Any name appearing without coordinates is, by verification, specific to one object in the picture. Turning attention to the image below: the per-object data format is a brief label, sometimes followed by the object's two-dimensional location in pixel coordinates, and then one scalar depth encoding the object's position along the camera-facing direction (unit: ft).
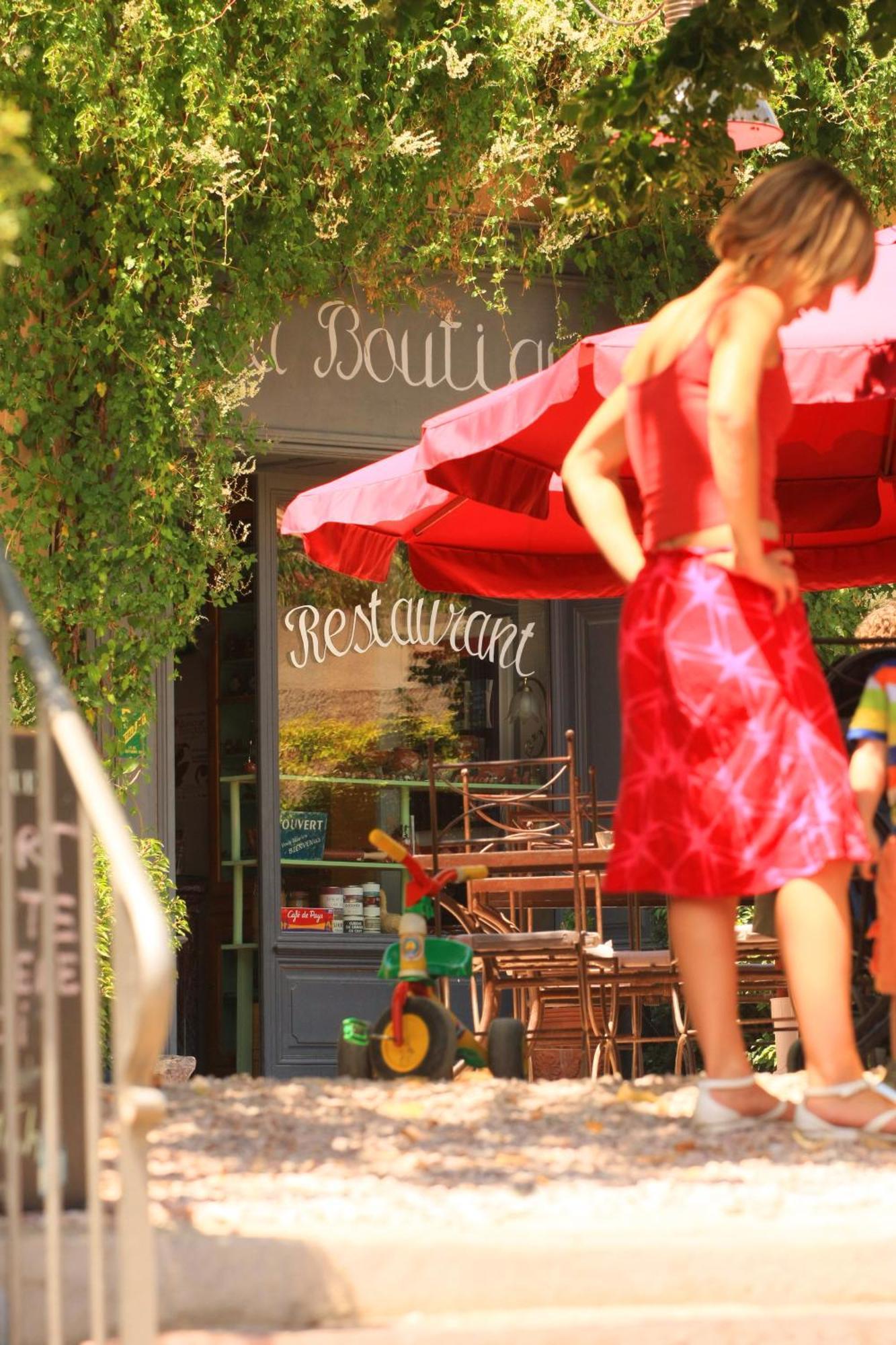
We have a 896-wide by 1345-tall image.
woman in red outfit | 21.50
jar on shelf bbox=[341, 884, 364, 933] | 55.67
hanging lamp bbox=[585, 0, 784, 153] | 41.65
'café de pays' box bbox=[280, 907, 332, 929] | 55.10
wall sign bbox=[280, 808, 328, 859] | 55.34
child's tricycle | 29.24
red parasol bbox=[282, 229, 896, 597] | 29.65
